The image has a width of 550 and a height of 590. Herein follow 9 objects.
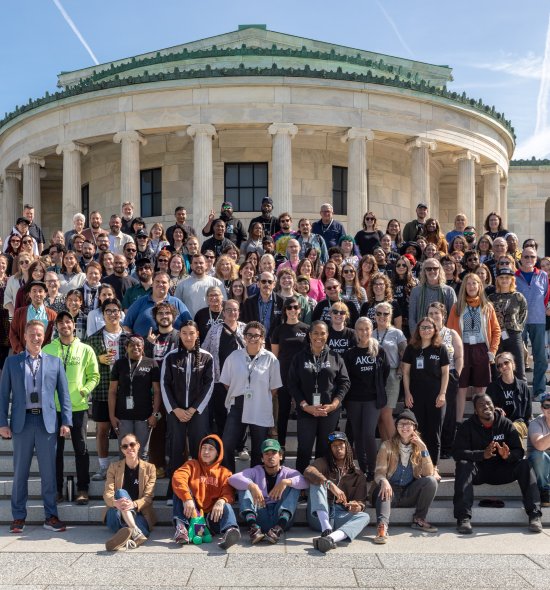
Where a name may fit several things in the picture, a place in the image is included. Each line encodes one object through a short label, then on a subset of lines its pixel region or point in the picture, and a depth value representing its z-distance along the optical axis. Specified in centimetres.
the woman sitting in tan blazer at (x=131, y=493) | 1081
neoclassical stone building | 2822
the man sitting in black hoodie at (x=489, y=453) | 1166
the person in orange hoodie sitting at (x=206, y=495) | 1073
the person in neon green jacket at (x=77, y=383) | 1183
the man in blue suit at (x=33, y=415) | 1130
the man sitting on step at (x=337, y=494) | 1082
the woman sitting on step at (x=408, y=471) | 1138
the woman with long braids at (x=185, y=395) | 1185
